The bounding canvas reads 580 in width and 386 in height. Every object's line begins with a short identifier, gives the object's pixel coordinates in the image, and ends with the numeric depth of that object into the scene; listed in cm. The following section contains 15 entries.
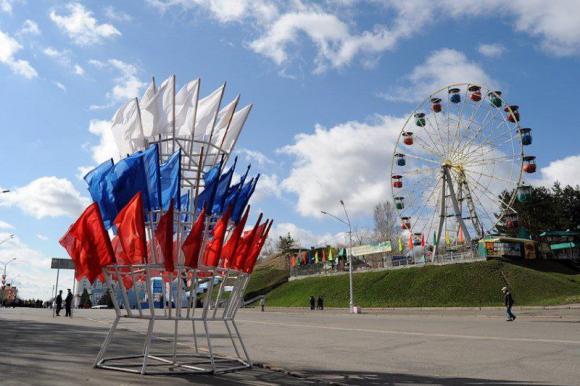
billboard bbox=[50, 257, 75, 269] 4194
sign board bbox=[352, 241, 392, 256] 6400
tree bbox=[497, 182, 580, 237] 7094
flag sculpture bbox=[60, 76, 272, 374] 773
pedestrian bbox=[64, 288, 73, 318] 3231
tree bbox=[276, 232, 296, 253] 13680
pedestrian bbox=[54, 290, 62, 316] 3301
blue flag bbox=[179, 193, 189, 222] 966
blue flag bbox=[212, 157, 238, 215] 907
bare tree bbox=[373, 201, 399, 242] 9488
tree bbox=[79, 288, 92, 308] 6975
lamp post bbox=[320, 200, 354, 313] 4422
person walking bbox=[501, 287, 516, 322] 2609
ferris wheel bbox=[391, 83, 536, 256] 4591
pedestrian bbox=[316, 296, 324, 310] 5319
